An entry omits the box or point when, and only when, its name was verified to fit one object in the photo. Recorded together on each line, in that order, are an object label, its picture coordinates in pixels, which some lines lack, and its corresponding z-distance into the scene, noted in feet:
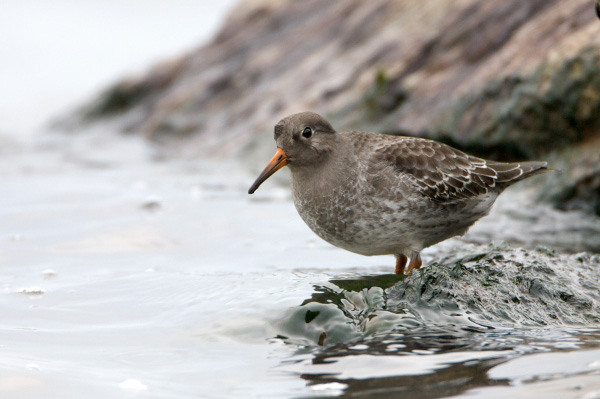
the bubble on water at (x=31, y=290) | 44.84
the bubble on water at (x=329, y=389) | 29.60
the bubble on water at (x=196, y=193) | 69.51
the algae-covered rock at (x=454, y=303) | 35.45
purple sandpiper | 43.47
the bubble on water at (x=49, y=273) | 48.69
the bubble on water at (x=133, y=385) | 31.30
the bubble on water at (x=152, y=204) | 65.46
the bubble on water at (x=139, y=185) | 74.59
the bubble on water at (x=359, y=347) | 33.36
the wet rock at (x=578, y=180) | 57.88
